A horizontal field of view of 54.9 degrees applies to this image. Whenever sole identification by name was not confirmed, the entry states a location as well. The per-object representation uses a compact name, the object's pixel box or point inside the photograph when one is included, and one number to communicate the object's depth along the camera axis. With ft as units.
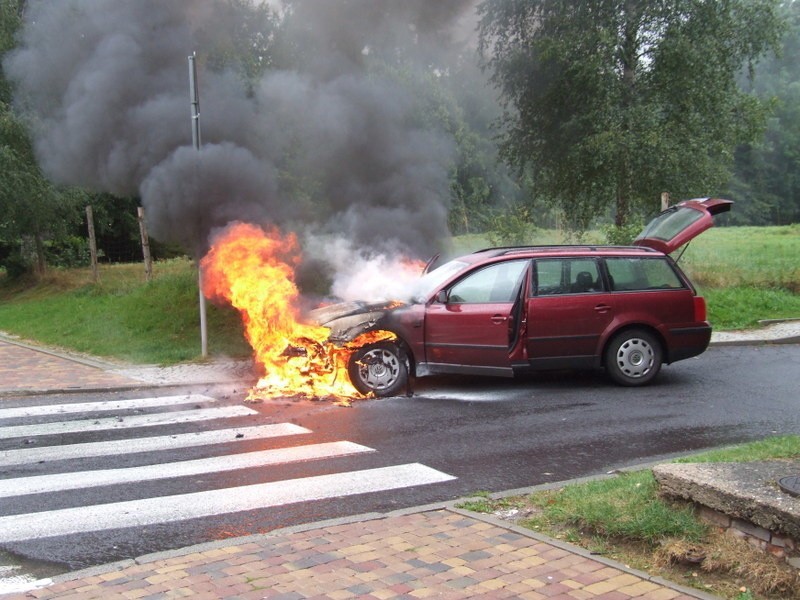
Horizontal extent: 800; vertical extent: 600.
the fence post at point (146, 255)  59.00
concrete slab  11.46
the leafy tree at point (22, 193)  57.06
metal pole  33.32
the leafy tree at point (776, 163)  165.48
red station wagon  27.50
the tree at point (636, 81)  49.32
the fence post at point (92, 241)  65.10
